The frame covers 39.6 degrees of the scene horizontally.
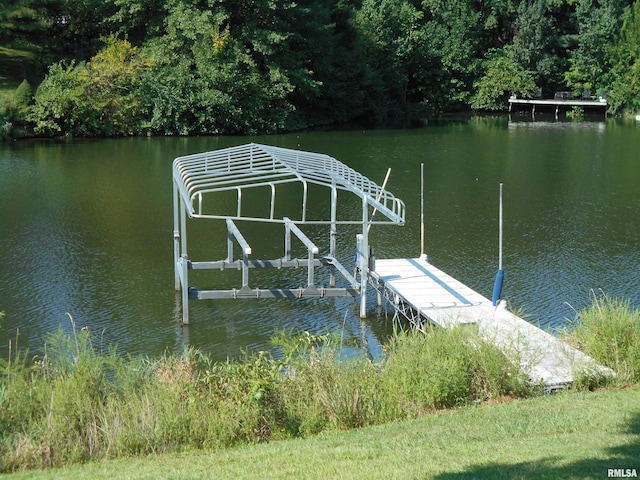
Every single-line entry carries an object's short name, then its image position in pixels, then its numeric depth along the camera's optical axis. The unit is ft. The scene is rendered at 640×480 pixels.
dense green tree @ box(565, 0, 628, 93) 156.97
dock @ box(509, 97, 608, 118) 153.99
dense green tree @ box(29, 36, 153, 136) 108.47
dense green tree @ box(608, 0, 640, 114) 150.10
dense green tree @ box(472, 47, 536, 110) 160.45
